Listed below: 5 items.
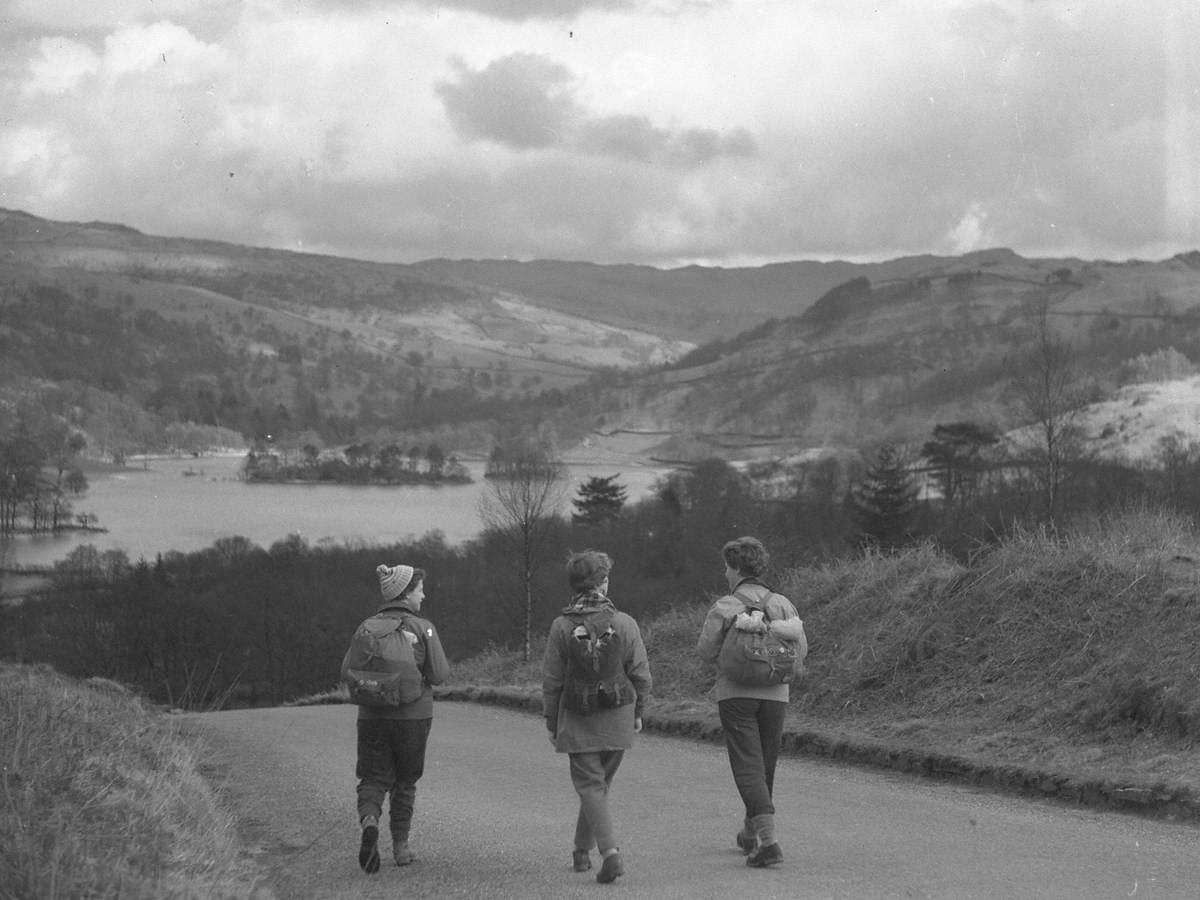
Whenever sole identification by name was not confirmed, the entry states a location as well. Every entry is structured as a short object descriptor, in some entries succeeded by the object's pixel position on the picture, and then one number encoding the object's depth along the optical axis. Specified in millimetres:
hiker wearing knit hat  8352
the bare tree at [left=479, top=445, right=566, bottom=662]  52500
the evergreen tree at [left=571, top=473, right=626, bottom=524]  97875
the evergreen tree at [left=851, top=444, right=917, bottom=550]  64938
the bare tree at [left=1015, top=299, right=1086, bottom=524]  36438
